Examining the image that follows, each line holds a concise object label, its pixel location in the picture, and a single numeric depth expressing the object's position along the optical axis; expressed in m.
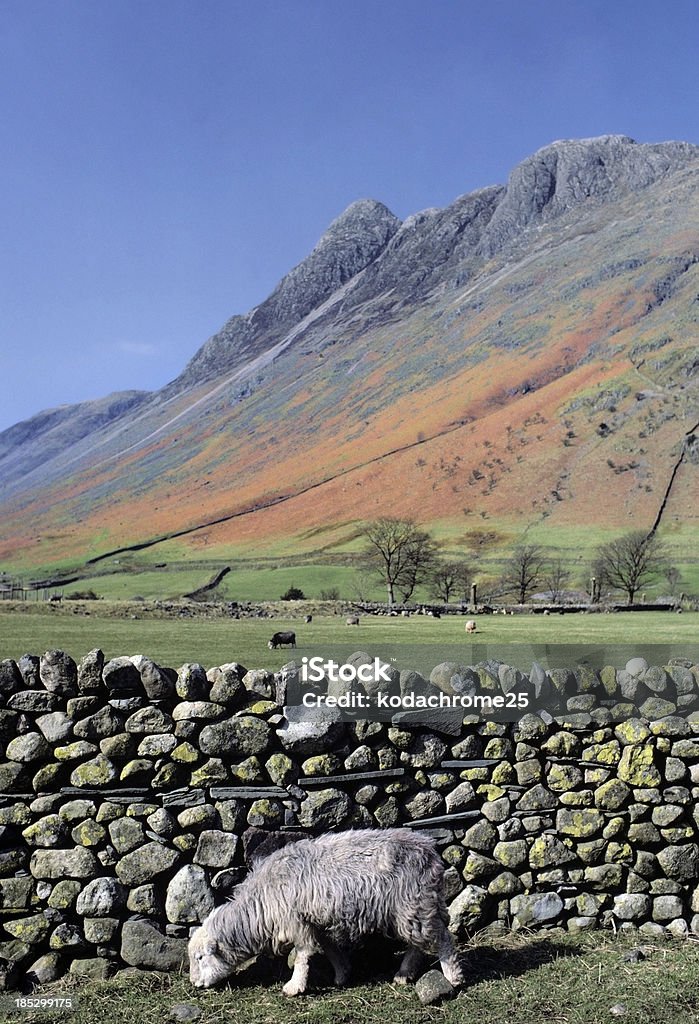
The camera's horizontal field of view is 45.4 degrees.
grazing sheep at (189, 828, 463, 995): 5.91
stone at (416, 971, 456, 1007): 5.87
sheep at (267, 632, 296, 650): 19.83
